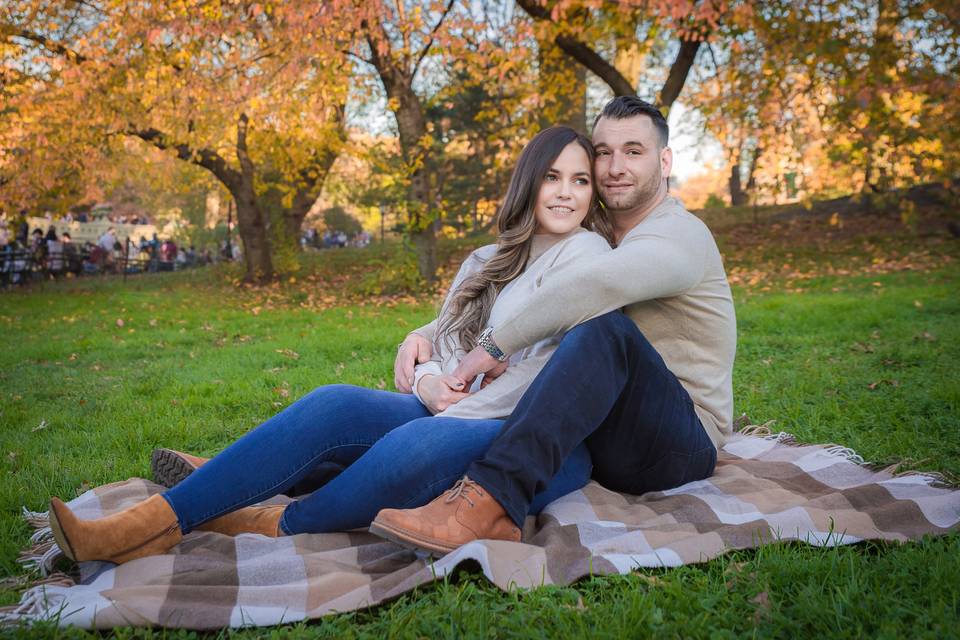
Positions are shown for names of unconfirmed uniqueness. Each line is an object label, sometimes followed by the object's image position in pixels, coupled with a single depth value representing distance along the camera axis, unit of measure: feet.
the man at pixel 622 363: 7.84
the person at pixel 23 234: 80.01
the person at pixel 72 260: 71.51
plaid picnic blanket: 6.96
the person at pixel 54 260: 66.74
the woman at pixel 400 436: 8.23
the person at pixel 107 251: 82.25
